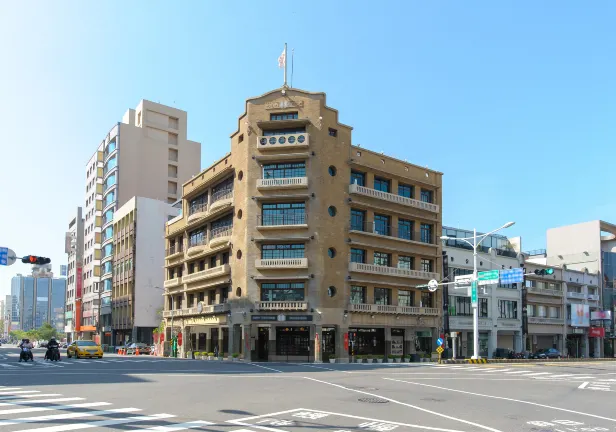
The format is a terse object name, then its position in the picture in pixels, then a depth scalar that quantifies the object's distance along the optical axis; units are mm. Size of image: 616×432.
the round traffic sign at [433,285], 47988
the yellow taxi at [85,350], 45469
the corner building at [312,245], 50844
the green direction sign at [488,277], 40656
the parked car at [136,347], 70506
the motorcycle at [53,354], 39750
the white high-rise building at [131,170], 97375
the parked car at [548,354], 70125
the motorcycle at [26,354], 39594
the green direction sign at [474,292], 42094
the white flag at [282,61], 54906
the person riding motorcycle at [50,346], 39741
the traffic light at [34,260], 31408
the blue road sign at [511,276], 39594
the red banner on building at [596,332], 86406
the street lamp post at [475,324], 42344
